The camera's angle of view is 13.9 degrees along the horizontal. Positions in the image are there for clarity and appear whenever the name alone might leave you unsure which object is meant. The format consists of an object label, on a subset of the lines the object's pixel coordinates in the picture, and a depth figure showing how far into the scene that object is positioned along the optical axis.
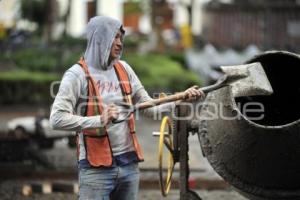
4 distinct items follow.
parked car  17.46
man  7.56
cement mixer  8.34
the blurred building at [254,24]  41.28
